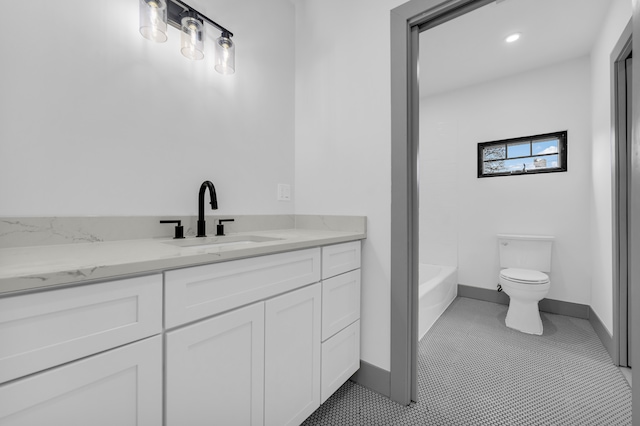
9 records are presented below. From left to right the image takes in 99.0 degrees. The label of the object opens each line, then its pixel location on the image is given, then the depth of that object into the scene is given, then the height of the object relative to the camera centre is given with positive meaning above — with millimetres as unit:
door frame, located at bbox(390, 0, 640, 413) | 1403 +77
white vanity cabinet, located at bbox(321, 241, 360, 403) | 1284 -514
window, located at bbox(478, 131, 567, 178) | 2654 +597
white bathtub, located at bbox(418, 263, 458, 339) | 2228 -728
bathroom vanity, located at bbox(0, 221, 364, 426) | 555 -345
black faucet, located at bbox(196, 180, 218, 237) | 1319 +58
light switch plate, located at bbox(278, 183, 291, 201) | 1835 +149
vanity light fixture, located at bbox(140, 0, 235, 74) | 1177 +878
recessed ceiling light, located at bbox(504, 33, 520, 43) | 2289 +1491
